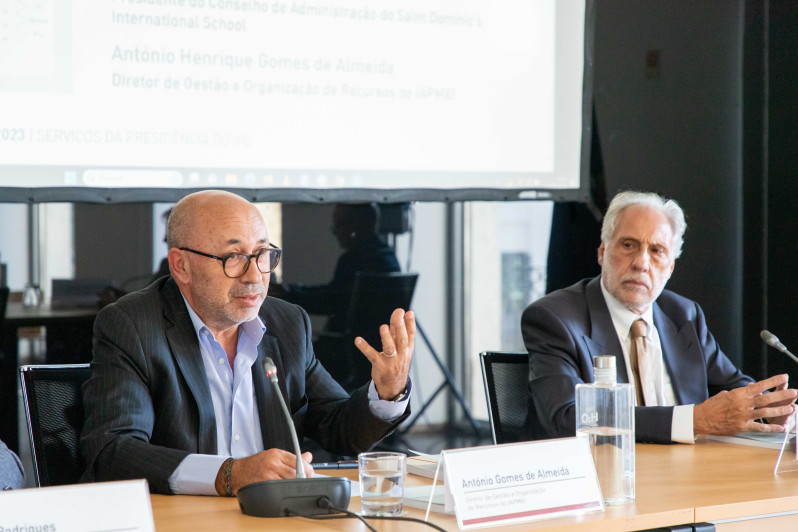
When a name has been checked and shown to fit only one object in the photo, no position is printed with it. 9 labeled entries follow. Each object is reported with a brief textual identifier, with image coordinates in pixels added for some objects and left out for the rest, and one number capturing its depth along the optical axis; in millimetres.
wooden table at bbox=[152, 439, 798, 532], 3630
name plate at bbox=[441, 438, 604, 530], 3611
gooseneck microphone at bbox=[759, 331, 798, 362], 4272
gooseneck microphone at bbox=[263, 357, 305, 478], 3692
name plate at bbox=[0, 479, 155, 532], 3414
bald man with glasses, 4106
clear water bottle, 3761
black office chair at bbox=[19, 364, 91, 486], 4108
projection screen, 5205
